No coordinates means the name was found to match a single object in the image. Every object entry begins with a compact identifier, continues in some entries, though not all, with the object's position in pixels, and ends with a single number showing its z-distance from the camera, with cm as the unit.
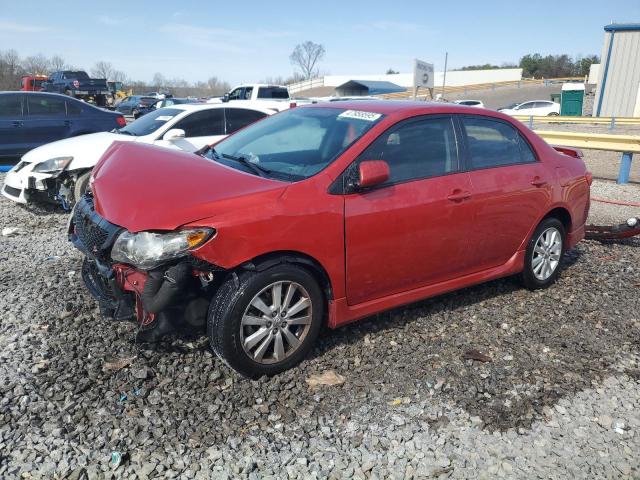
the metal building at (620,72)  2967
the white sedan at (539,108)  3269
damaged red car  304
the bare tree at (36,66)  6320
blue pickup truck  3122
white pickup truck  1956
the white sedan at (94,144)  689
